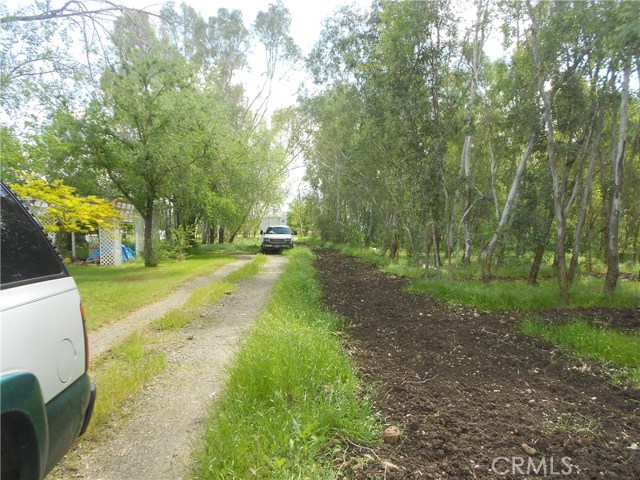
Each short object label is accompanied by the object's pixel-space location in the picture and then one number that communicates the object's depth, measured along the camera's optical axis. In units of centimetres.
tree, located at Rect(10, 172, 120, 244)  1153
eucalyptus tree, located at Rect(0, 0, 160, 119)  636
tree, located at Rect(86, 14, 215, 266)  1284
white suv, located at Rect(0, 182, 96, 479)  149
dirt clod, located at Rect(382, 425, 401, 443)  264
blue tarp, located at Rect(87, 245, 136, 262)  1755
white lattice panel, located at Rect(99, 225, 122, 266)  1669
